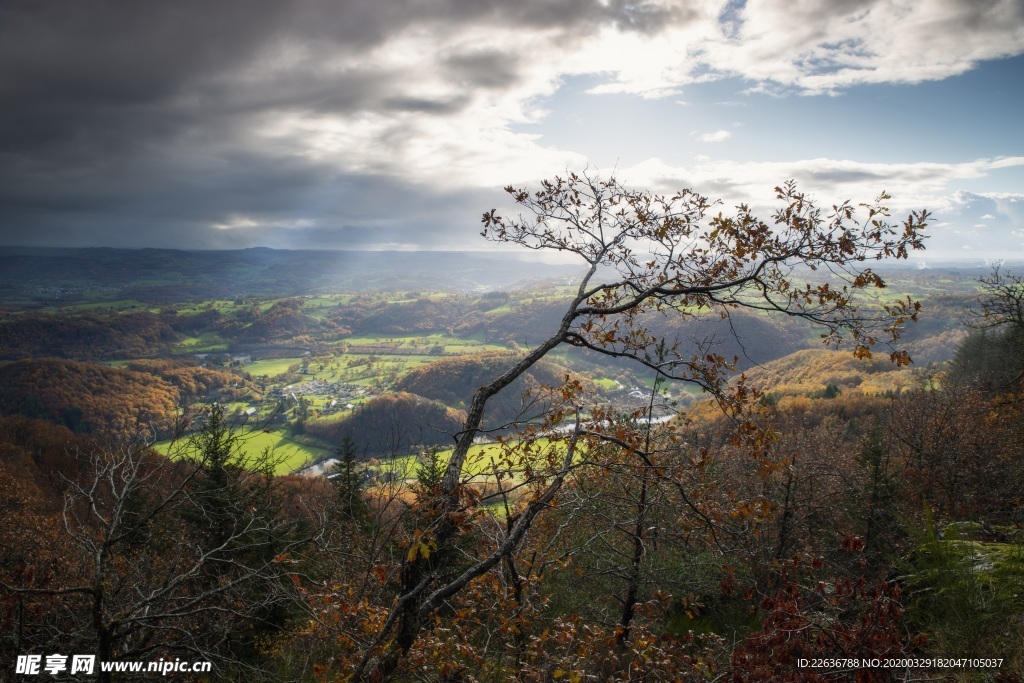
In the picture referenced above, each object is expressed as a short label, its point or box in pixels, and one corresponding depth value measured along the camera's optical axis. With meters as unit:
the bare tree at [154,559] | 5.65
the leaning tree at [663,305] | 4.40
